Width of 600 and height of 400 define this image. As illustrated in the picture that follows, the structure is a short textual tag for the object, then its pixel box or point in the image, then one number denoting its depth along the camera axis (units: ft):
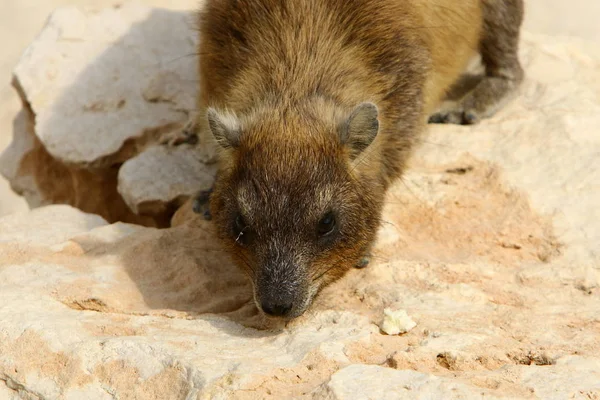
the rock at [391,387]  27.76
